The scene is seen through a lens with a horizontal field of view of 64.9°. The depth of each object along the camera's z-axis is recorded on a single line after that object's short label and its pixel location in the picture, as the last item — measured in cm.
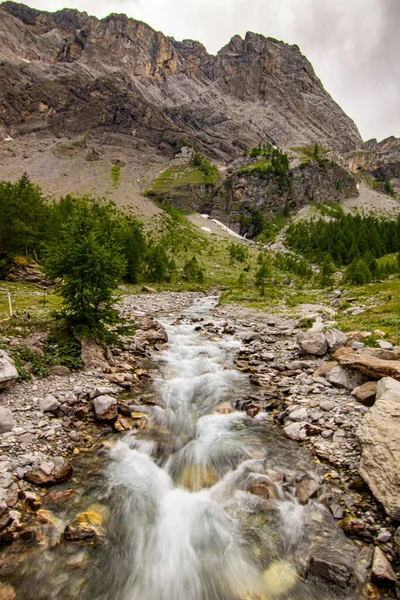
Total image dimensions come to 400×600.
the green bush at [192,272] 6631
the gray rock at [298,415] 1121
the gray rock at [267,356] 1812
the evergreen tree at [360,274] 4992
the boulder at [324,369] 1421
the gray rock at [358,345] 1540
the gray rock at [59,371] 1334
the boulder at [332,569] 619
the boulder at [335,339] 1709
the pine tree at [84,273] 1515
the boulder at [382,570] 593
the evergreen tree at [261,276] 5263
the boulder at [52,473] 819
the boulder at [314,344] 1717
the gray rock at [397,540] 625
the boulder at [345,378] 1266
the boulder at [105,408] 1120
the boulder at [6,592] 592
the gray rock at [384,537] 655
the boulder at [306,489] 807
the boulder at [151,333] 2098
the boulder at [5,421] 943
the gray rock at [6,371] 1107
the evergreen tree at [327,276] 5562
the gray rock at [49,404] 1089
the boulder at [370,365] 1102
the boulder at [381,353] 1302
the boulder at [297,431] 1037
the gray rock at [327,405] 1138
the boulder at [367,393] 1127
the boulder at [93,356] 1461
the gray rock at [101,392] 1225
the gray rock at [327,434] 1006
